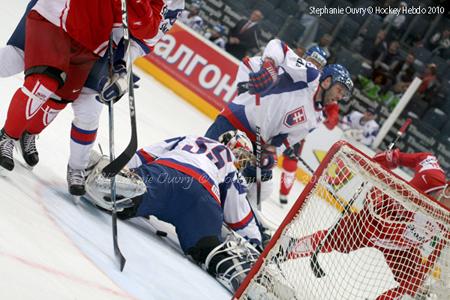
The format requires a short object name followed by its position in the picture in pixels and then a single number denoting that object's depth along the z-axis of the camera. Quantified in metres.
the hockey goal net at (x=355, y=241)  4.46
